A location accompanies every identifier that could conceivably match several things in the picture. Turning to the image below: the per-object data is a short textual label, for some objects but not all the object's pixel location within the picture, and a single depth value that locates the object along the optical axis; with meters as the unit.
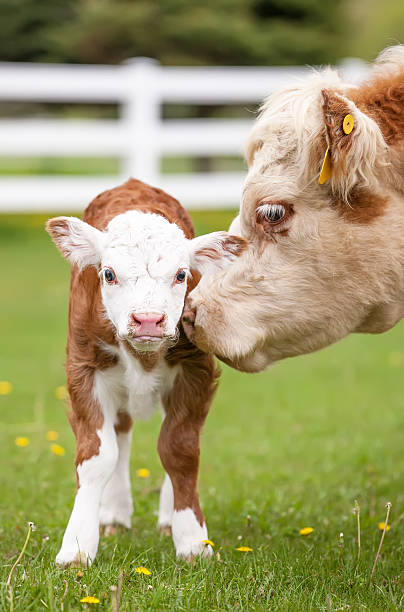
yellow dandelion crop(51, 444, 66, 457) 5.23
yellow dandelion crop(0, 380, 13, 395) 7.34
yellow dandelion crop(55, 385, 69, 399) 7.21
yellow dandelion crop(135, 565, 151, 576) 3.36
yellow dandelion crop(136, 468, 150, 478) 5.16
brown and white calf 3.45
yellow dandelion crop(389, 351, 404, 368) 8.55
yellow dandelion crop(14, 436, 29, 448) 5.52
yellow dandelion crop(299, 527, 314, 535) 4.16
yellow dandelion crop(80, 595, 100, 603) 3.02
